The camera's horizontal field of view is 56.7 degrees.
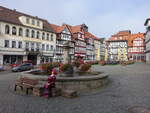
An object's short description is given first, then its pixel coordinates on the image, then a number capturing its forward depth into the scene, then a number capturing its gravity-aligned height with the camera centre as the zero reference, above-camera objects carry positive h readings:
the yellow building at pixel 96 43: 65.07 +7.68
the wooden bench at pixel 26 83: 7.54 -1.41
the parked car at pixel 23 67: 21.62 -1.44
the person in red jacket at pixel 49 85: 6.97 -1.36
